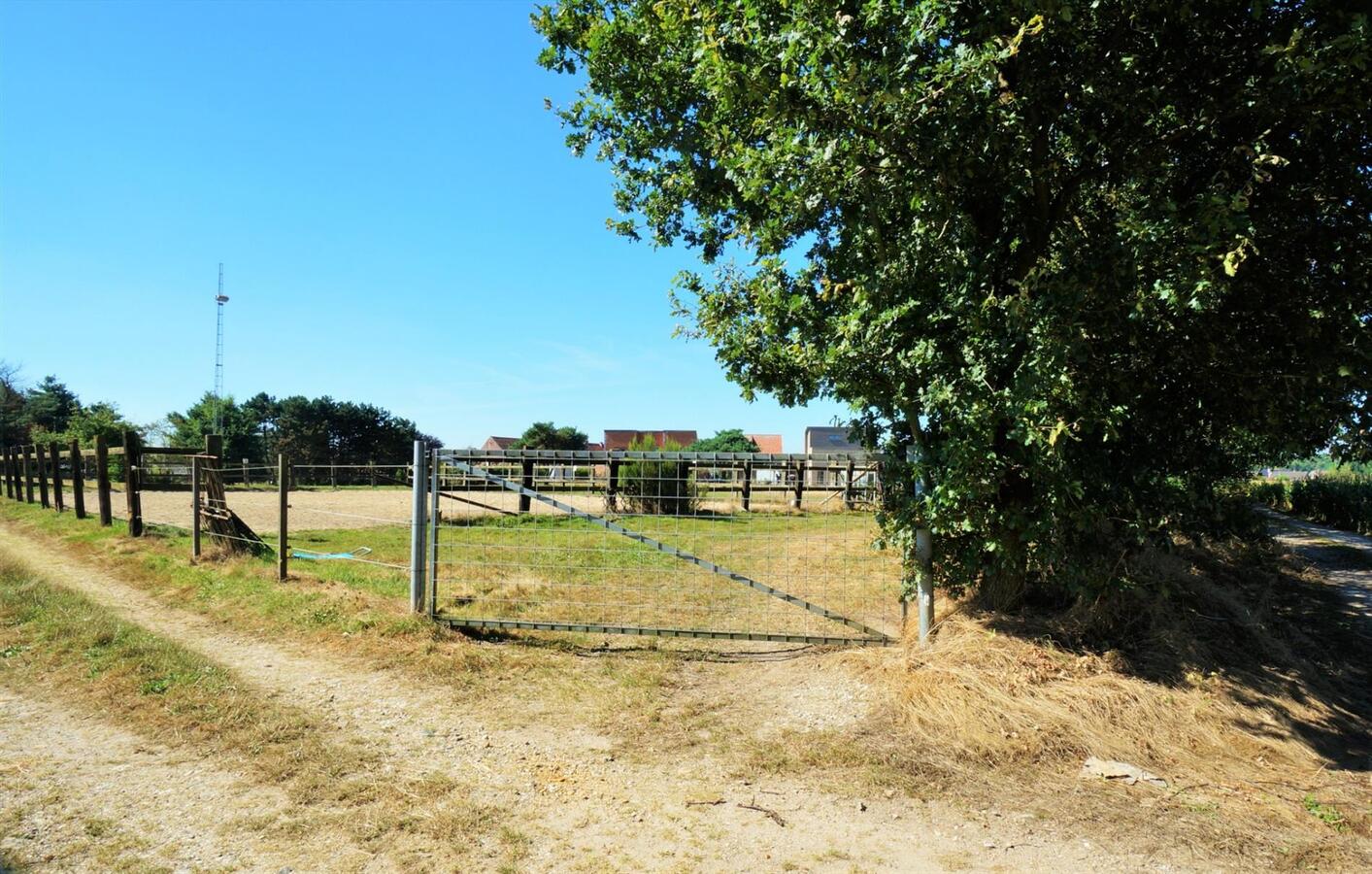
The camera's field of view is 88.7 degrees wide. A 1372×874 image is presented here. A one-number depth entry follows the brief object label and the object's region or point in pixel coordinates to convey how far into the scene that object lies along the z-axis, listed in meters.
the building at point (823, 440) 70.49
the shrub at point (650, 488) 14.29
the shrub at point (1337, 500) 20.70
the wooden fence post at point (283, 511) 8.31
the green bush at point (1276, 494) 29.25
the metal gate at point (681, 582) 6.33
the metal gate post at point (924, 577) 5.56
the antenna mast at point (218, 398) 48.33
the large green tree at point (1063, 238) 4.24
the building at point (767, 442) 86.56
